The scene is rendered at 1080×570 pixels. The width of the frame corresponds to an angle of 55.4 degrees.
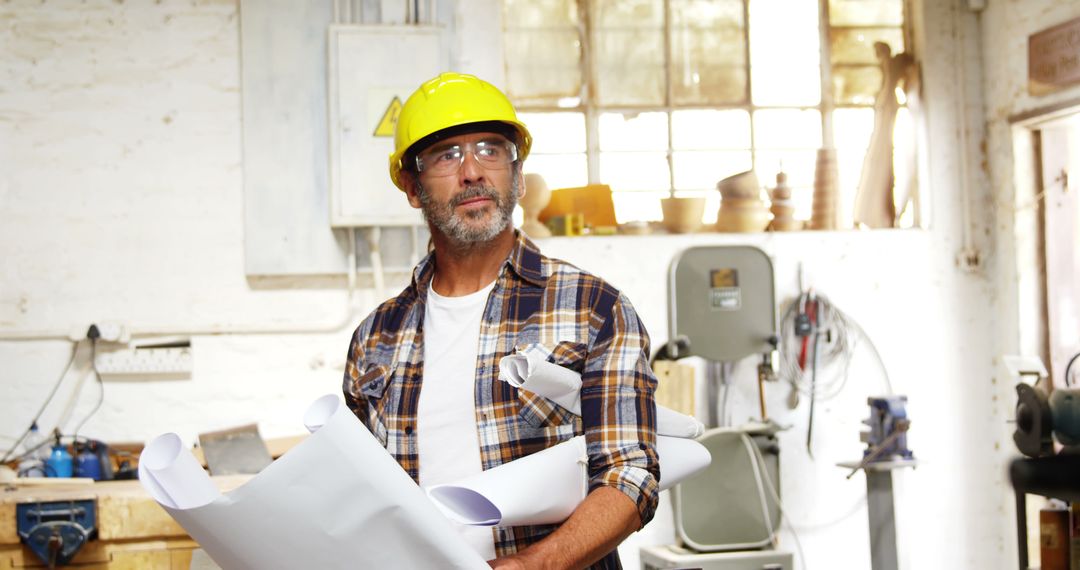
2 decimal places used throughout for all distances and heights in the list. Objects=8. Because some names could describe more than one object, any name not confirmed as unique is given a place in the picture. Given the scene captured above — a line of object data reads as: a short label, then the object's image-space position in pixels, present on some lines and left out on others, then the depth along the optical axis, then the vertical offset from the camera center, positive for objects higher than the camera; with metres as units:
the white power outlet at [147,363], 3.84 -0.19
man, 1.48 -0.07
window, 4.30 +0.87
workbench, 3.12 -0.68
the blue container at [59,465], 3.56 -0.52
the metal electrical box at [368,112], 3.86 +0.73
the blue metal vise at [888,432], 3.47 -0.49
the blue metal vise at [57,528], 3.05 -0.64
